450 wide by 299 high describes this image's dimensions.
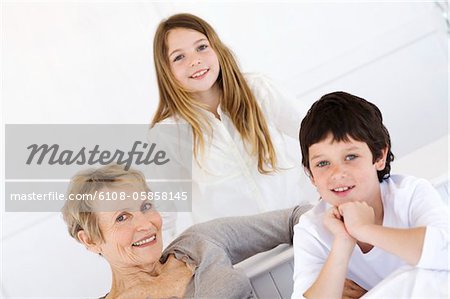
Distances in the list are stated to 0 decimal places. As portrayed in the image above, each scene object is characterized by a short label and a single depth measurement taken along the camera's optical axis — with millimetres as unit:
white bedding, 2141
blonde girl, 2944
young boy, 2163
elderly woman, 2536
